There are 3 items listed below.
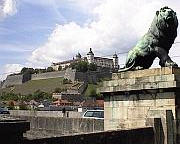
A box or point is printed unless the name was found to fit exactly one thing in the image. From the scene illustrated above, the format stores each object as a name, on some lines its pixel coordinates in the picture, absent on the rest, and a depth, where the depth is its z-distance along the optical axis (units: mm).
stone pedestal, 8195
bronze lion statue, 8977
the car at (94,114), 19503
